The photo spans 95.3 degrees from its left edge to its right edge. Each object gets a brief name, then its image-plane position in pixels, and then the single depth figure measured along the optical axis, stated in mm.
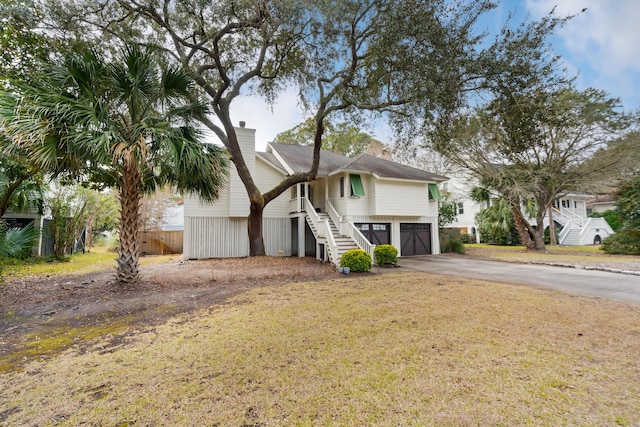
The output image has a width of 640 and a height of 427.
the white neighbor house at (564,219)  23656
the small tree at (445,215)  19969
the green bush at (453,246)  17731
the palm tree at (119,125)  6348
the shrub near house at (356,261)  10305
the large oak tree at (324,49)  8953
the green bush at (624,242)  15687
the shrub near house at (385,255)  11789
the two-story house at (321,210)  15375
